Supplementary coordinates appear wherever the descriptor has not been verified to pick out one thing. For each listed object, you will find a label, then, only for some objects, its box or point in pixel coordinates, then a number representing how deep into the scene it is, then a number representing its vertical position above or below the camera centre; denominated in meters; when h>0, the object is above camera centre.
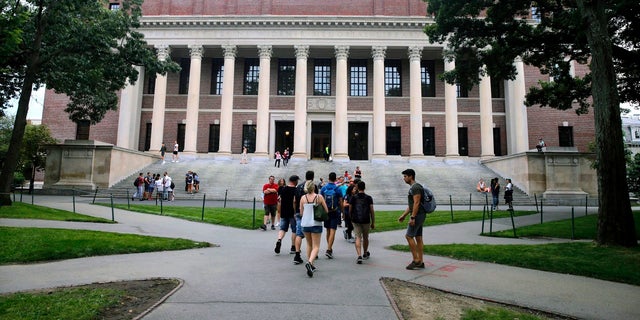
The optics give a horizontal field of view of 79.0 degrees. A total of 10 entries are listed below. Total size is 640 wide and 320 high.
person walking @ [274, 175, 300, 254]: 8.97 -0.23
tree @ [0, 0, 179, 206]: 15.67 +6.00
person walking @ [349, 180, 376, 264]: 8.07 -0.37
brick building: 33.56 +9.30
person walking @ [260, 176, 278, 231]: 12.49 -0.18
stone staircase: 23.08 +1.41
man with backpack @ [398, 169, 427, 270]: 7.32 -0.47
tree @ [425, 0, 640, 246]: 9.52 +5.29
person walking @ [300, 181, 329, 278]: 7.15 -0.33
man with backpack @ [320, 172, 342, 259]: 8.39 -0.20
